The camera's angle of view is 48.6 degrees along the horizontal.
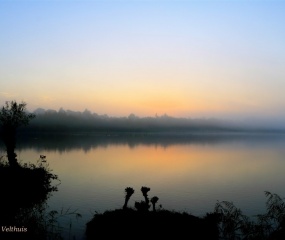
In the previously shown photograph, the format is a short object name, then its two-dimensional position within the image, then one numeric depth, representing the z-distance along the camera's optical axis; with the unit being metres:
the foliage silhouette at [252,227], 23.18
